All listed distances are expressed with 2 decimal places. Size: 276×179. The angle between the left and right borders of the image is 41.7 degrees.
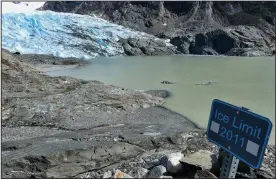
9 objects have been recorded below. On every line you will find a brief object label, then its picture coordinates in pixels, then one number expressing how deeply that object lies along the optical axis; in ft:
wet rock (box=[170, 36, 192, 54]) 117.50
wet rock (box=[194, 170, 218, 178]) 10.91
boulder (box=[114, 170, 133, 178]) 10.10
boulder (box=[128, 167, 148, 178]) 13.47
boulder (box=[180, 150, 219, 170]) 11.75
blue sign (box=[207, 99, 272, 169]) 7.42
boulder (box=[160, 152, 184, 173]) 12.14
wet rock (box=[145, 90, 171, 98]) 44.07
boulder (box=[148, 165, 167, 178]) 12.10
